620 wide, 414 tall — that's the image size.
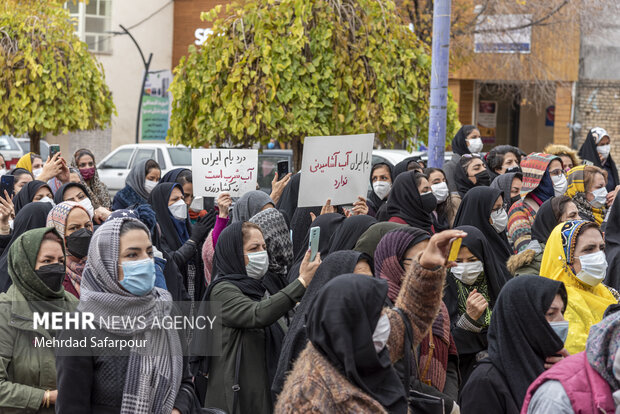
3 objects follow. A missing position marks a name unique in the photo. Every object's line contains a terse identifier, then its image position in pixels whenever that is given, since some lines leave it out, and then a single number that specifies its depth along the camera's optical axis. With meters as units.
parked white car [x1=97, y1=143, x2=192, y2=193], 18.94
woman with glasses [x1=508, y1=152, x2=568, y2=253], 7.16
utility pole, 8.91
